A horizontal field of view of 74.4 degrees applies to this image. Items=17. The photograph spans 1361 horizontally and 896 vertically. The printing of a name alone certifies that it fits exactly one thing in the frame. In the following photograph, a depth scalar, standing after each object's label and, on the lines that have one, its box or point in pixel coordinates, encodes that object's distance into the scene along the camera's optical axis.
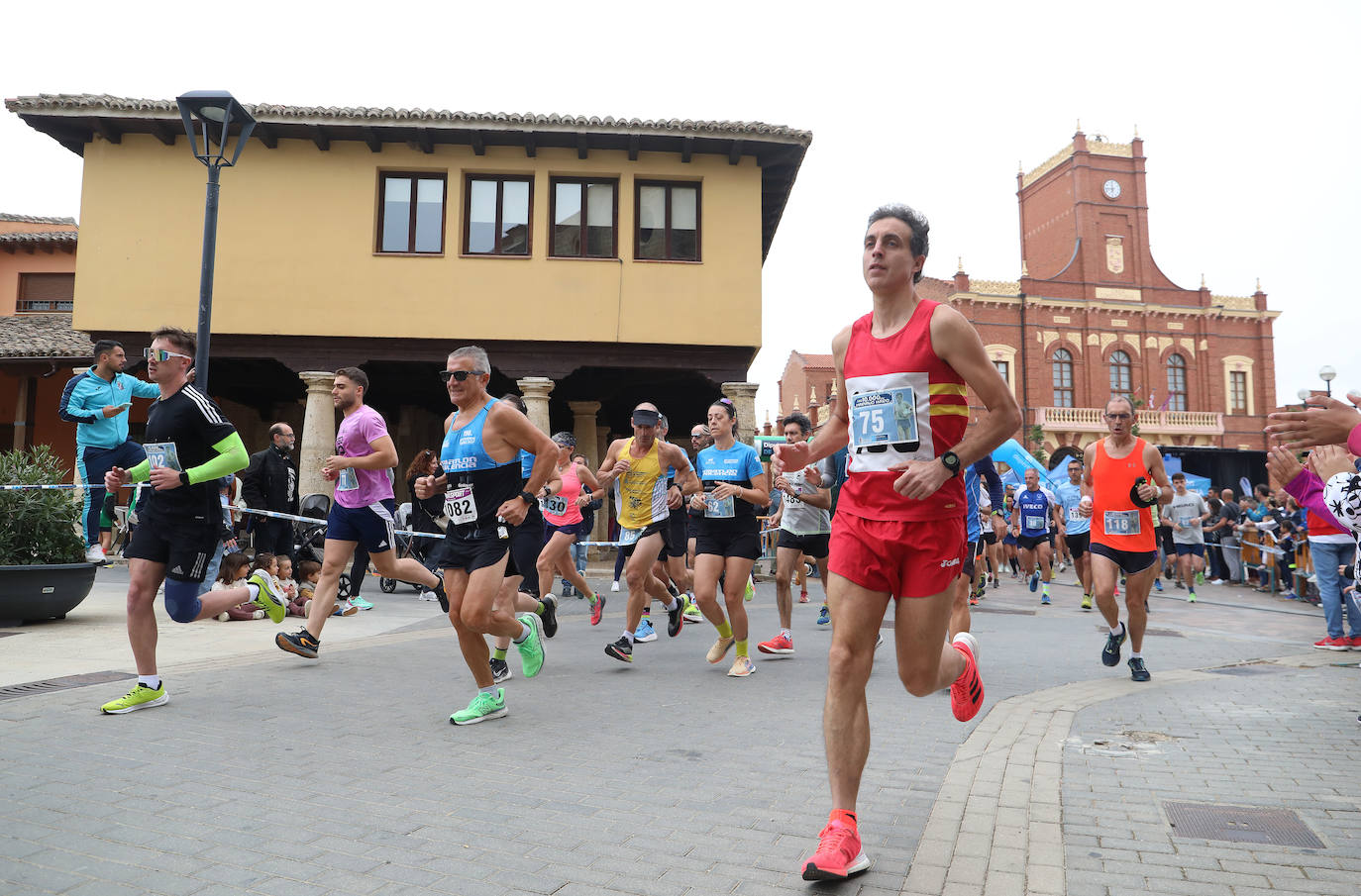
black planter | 7.85
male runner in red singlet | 3.17
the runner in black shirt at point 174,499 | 5.24
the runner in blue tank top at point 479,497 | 5.16
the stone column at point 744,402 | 18.11
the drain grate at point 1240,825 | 3.33
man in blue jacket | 10.49
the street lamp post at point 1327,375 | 19.27
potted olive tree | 7.91
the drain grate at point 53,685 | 5.43
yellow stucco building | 17.84
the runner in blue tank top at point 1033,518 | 16.39
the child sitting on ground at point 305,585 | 9.99
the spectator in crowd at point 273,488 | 10.83
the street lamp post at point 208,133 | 10.05
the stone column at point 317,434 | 17.64
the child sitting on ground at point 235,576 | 9.49
